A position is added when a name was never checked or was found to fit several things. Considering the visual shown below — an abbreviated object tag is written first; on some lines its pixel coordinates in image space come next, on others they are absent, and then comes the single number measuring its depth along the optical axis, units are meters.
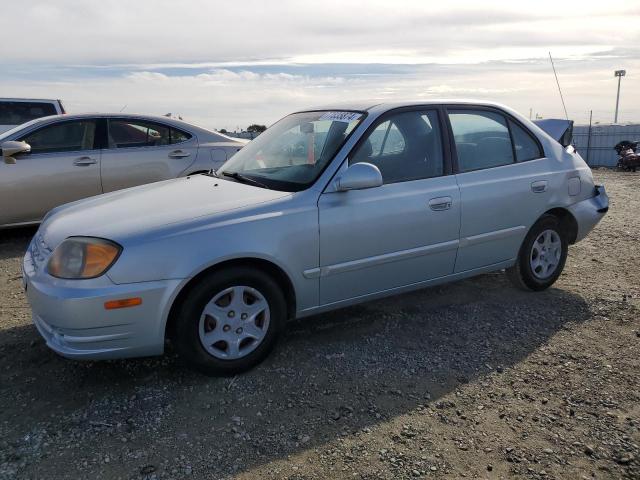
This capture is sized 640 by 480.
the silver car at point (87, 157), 6.38
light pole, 29.48
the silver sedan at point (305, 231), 3.05
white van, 10.98
